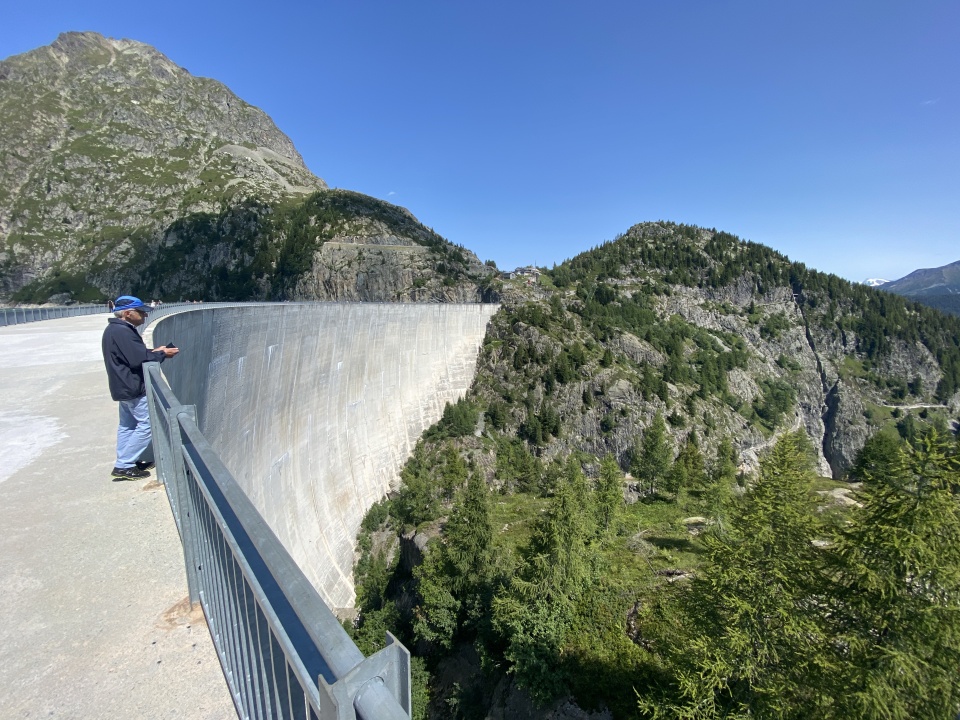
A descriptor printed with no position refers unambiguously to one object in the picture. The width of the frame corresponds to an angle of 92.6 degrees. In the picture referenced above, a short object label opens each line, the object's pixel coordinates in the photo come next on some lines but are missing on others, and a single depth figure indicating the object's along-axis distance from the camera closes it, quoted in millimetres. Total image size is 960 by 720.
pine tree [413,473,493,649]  24594
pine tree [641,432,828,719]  9852
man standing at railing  5371
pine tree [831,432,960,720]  8320
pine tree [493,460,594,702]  17609
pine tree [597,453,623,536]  32128
